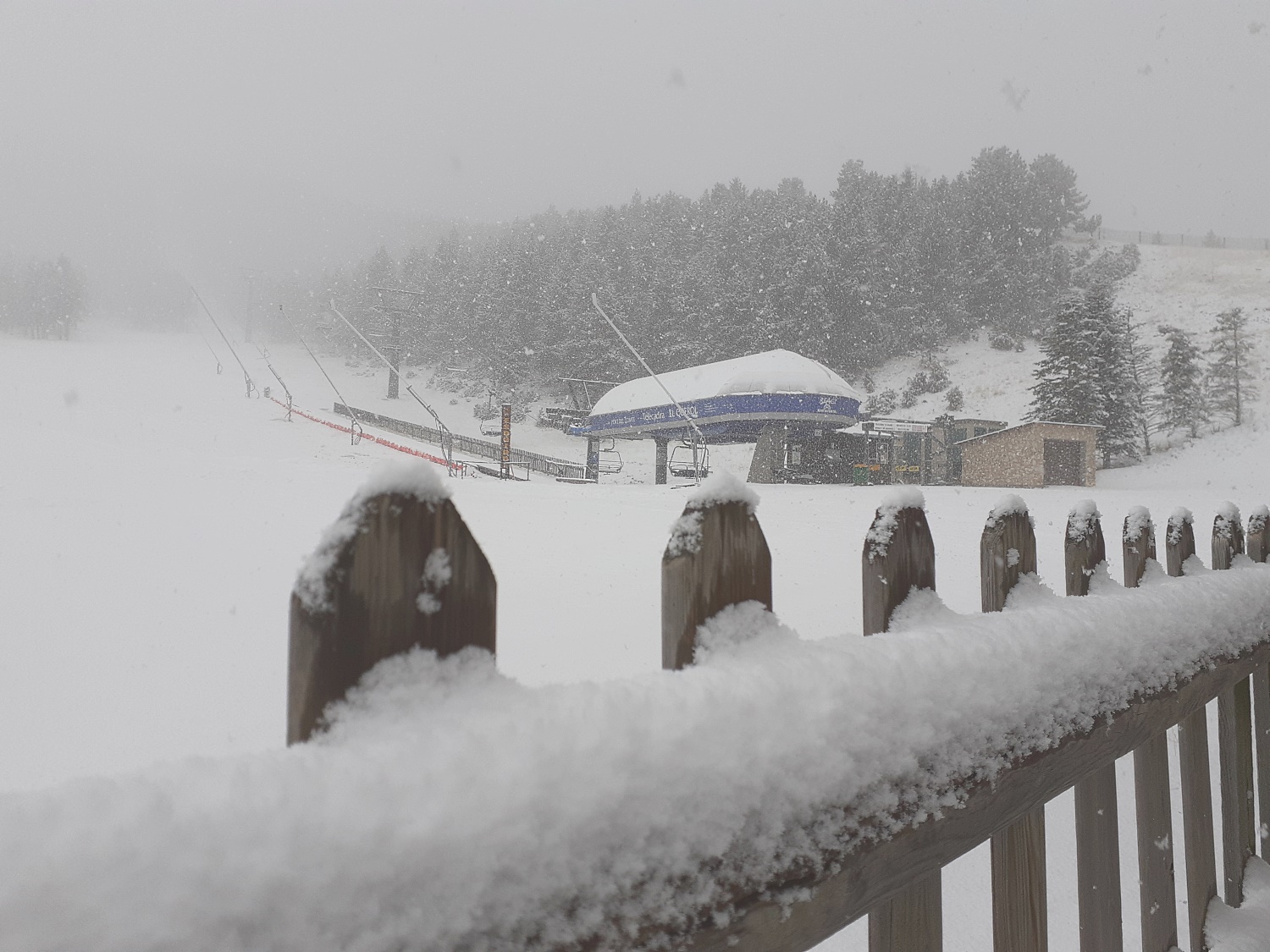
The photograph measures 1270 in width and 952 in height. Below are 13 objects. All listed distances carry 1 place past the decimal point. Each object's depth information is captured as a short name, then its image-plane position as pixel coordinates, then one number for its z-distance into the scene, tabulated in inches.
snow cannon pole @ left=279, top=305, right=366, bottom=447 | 815.0
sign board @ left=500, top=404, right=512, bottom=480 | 791.1
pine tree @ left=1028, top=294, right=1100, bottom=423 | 905.5
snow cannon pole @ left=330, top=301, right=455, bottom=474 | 949.9
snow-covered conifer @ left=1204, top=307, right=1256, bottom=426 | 1013.2
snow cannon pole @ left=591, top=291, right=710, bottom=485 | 719.9
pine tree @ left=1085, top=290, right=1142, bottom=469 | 888.9
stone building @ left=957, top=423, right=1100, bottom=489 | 629.9
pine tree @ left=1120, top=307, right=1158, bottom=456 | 950.5
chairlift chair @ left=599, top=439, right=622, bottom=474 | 1136.2
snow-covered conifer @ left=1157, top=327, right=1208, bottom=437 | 976.3
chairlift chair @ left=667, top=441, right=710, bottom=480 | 753.6
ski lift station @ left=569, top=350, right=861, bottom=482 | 697.6
